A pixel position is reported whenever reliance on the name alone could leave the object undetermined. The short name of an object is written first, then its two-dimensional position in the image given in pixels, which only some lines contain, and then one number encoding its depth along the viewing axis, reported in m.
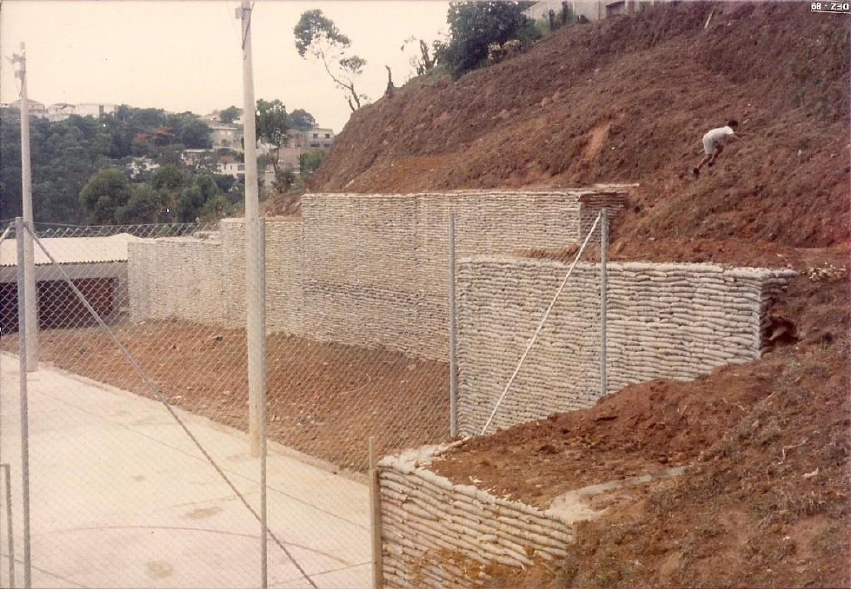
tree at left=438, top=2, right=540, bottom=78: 28.16
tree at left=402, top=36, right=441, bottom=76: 32.75
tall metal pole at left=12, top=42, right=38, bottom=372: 14.95
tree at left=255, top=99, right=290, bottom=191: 30.41
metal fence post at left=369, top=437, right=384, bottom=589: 6.05
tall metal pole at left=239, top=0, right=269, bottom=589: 10.09
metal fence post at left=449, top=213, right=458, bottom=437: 8.54
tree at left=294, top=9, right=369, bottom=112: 30.81
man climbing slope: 13.50
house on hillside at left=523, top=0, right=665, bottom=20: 26.95
